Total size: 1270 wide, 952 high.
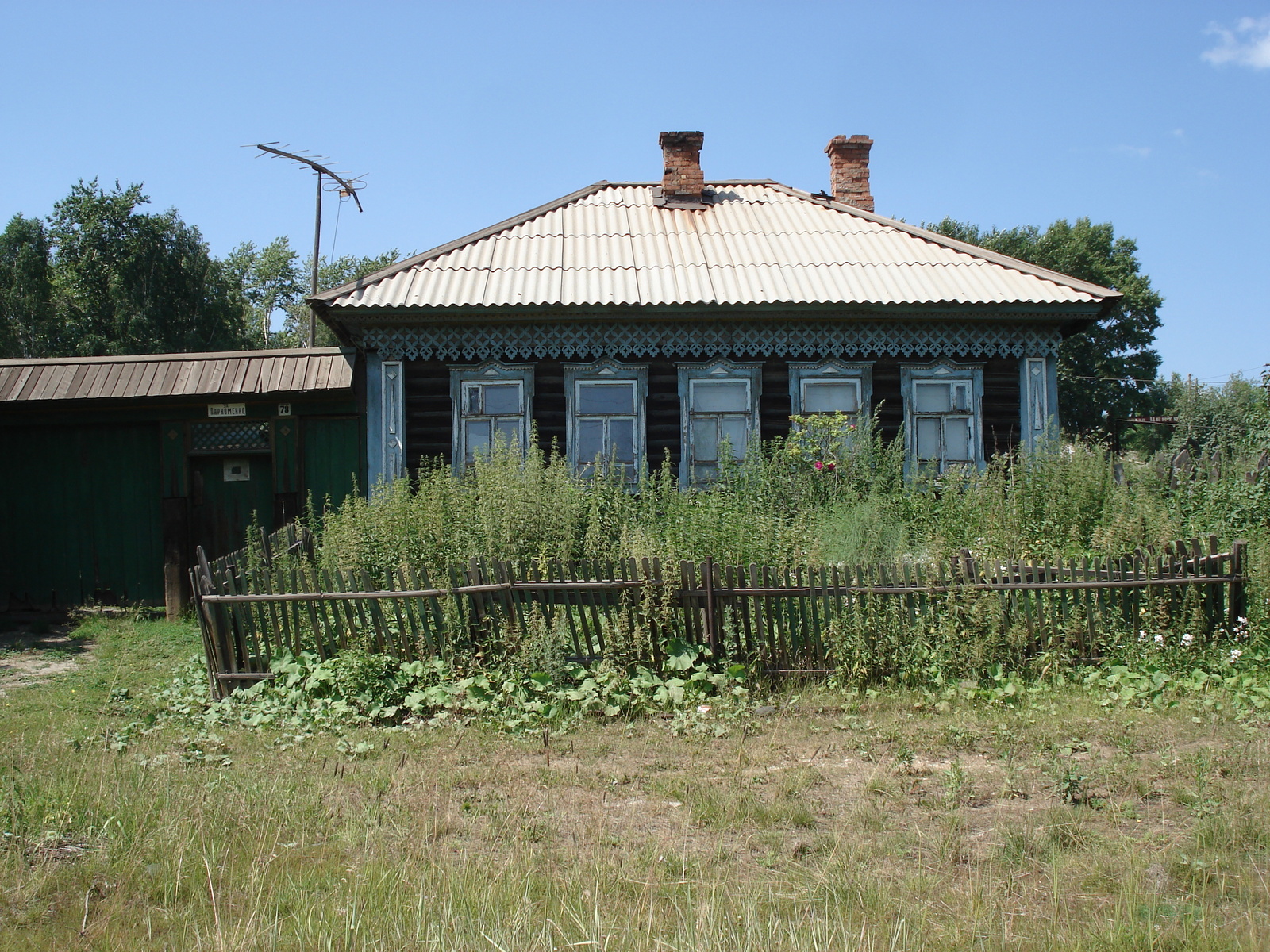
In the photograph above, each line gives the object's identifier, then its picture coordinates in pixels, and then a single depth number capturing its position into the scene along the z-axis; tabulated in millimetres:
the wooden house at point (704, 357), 11516
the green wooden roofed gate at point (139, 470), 10820
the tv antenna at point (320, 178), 20372
